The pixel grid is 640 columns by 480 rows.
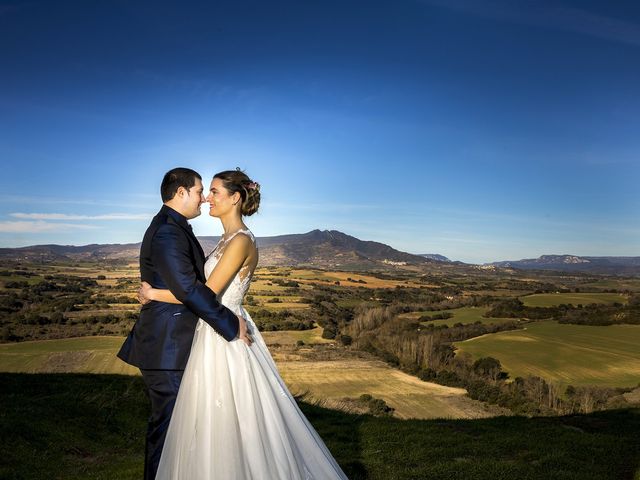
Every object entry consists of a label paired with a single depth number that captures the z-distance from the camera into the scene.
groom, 3.82
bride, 3.88
